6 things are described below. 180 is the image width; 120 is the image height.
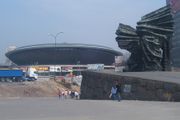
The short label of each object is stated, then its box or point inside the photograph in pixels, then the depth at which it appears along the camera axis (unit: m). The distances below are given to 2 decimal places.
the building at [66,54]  97.25
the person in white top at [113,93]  16.29
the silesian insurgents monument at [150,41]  25.12
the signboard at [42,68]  85.17
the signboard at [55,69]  85.62
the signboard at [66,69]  90.16
